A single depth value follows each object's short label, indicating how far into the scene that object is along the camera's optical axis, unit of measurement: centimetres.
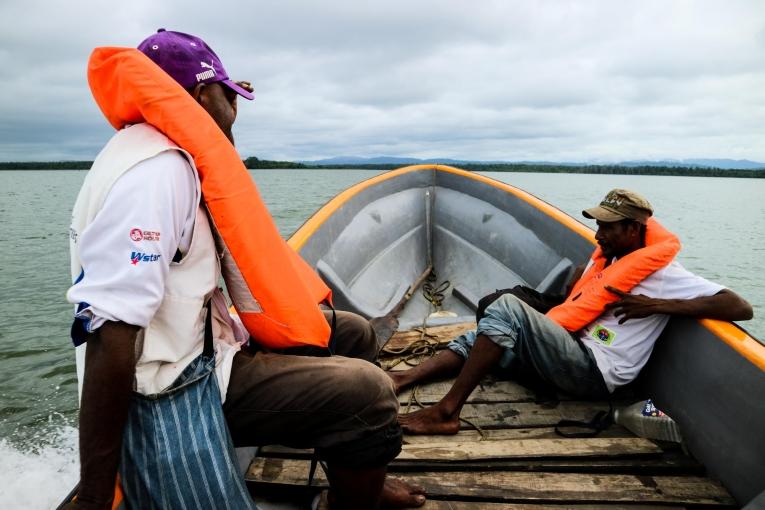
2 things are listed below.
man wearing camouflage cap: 230
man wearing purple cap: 100
